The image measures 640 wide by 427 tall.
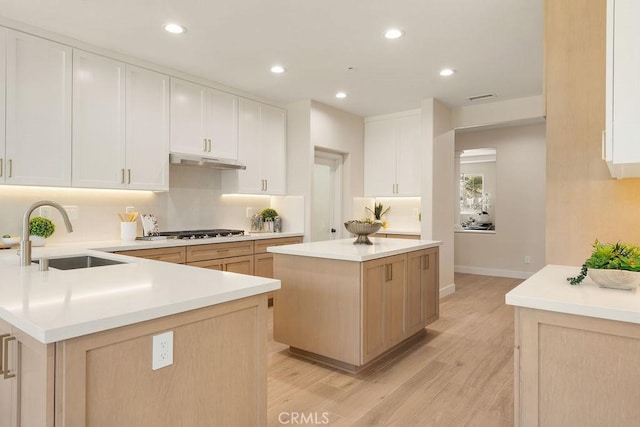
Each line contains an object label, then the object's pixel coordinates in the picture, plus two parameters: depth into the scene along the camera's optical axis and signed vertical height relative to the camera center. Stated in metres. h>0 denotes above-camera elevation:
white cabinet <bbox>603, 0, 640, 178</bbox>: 1.22 +0.42
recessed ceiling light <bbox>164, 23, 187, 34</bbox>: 2.99 +1.46
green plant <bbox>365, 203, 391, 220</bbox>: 5.94 +0.01
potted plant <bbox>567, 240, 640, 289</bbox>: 1.47 -0.22
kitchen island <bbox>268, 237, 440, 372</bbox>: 2.74 -0.70
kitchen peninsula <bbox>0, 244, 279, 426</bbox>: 1.02 -0.44
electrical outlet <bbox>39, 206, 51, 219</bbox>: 3.32 -0.03
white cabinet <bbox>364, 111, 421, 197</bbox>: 5.48 +0.83
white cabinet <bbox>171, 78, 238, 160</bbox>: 4.01 +1.00
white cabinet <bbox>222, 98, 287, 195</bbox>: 4.69 +0.76
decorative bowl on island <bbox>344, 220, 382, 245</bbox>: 3.31 -0.16
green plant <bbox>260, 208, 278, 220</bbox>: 5.16 -0.05
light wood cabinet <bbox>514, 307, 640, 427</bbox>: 1.24 -0.55
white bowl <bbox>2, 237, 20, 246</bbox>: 2.96 -0.25
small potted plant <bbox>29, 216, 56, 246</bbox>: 3.12 -0.17
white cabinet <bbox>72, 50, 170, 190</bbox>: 3.30 +0.79
